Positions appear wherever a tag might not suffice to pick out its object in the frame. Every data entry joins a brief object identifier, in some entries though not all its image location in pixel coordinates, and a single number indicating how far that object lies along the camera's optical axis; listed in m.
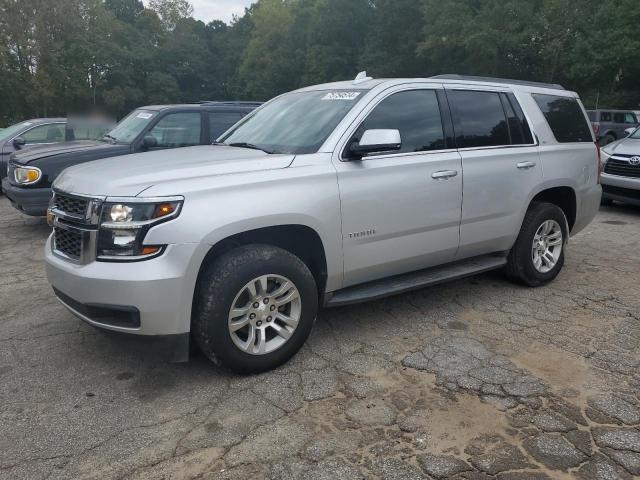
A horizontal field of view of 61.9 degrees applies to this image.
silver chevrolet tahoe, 2.99
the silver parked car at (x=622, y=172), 8.52
